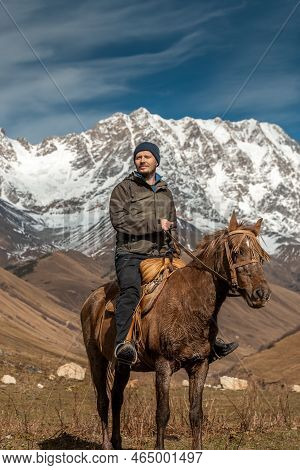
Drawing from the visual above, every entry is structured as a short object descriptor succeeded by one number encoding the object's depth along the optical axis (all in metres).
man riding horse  11.47
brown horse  10.07
